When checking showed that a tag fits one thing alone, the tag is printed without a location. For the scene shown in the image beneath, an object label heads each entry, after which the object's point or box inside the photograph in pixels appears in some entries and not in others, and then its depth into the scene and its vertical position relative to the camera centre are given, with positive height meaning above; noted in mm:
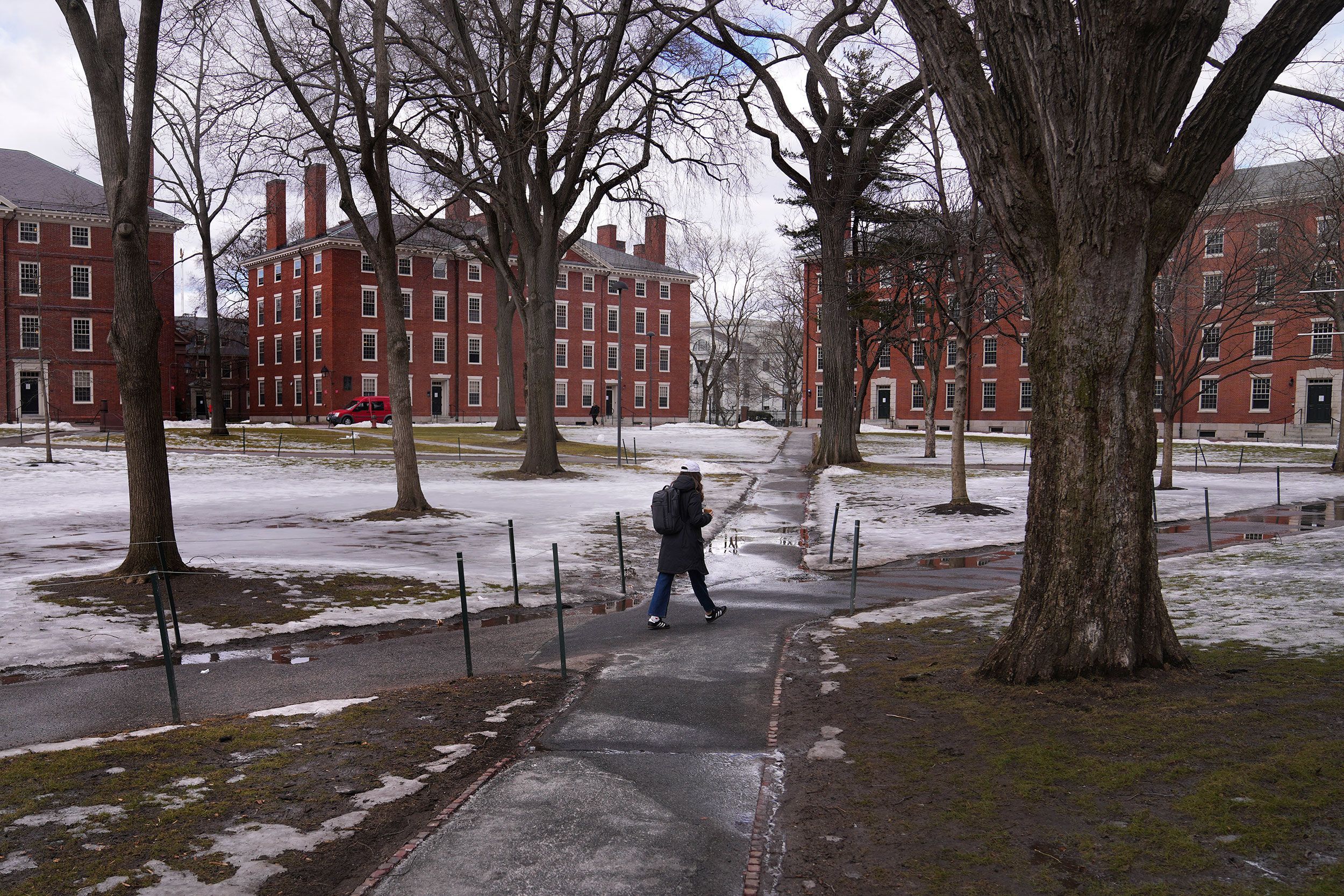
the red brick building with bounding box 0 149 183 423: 51438 +6878
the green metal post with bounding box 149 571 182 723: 6398 -1711
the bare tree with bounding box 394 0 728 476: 20094 +7043
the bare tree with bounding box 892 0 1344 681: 5906 +1135
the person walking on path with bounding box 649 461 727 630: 10016 -1412
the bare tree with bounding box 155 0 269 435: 16750 +6827
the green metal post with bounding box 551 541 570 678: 7145 -1533
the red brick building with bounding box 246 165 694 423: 65250 +6461
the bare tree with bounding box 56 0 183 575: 11133 +2097
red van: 57000 +9
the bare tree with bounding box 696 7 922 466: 24062 +7480
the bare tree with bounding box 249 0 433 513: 15867 +4982
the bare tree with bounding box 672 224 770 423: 71438 +7064
